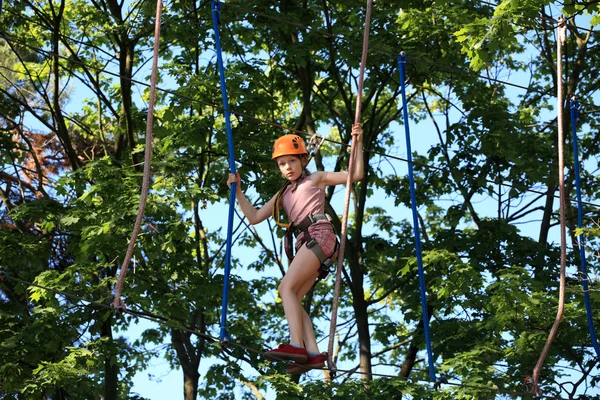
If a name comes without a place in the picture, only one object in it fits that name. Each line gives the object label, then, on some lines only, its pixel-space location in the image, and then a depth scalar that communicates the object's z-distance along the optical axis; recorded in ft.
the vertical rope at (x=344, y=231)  30.15
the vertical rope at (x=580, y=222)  40.06
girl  30.60
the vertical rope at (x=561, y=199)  35.07
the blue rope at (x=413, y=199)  35.96
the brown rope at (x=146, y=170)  29.06
